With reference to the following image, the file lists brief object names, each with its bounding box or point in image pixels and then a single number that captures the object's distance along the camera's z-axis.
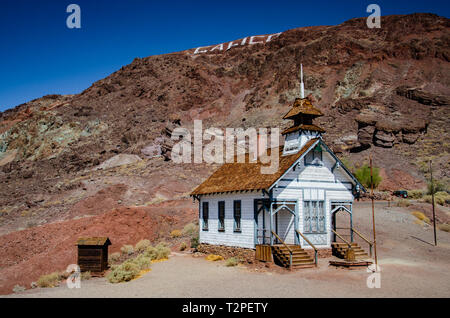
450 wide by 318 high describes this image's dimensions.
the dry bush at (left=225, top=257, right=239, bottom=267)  18.34
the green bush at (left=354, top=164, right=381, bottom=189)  44.19
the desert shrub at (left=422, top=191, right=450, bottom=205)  33.38
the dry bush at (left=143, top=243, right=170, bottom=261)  21.27
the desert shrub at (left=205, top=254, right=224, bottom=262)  20.33
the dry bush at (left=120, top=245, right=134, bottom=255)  25.89
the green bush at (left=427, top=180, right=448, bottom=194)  38.49
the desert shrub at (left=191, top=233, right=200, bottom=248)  23.55
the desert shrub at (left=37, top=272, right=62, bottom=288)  18.56
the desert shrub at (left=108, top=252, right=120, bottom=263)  23.97
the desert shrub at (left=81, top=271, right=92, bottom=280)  18.19
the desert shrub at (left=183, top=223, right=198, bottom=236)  29.38
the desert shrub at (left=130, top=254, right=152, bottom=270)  18.30
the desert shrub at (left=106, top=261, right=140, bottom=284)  15.42
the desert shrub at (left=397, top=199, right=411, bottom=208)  32.28
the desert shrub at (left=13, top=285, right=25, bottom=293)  19.25
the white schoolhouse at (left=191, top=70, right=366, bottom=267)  18.14
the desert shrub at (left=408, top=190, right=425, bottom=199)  38.78
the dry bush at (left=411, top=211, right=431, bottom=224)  27.96
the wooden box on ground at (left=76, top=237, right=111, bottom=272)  18.89
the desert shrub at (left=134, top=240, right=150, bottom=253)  26.42
